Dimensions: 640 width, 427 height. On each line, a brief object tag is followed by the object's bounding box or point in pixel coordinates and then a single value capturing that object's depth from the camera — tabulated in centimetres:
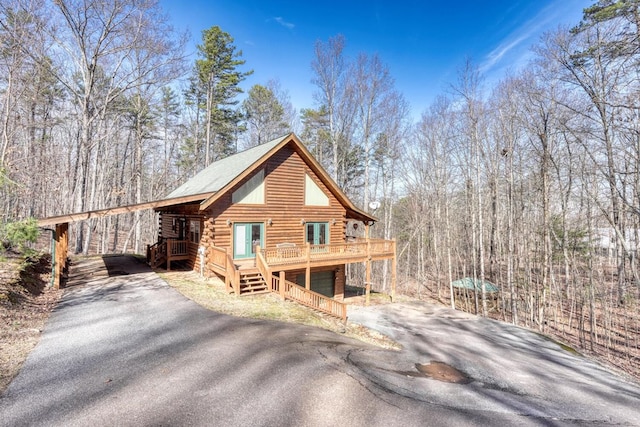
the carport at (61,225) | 1025
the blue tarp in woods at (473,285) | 2048
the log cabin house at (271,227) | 1222
